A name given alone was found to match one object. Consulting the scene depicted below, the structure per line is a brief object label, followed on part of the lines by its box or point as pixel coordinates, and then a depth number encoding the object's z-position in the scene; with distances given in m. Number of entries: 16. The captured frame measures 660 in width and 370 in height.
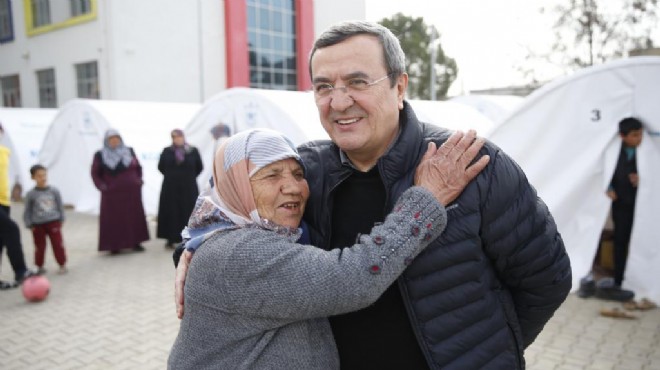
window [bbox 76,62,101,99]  20.19
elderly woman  1.42
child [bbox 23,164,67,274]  6.71
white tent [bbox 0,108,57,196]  13.48
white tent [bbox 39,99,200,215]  11.85
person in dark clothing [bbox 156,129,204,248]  8.43
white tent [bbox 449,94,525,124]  16.59
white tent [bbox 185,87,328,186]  8.47
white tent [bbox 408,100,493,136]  11.77
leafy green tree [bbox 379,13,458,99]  35.38
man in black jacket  1.56
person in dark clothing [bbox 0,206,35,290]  6.41
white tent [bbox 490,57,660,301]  5.52
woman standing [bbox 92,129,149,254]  8.12
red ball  5.93
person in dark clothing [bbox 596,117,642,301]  5.54
